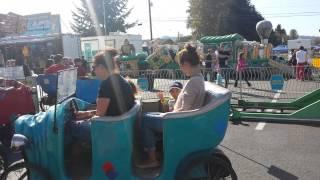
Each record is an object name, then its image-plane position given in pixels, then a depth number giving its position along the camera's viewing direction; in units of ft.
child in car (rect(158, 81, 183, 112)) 14.08
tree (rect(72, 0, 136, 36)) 144.42
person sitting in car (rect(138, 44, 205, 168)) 10.87
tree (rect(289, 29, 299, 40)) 243.05
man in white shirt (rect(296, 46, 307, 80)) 44.91
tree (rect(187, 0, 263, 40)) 129.85
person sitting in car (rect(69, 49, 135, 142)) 10.50
